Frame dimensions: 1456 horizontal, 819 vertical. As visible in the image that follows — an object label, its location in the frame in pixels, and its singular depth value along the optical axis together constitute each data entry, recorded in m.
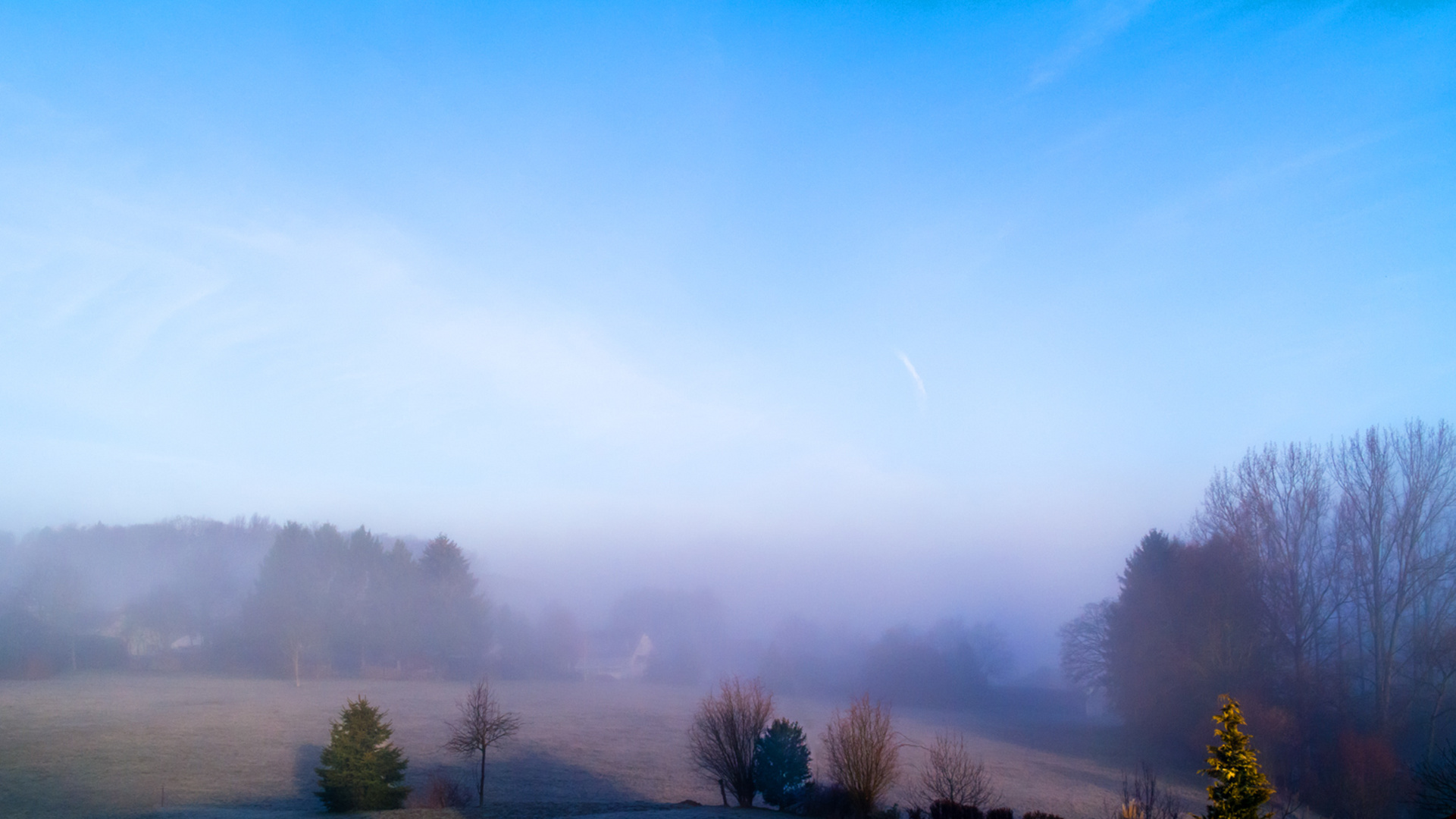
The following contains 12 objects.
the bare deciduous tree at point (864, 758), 27.58
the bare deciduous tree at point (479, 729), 32.28
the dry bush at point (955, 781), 27.53
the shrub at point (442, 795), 30.20
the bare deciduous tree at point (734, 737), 30.12
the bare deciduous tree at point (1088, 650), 62.72
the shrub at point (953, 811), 25.62
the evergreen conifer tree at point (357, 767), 28.55
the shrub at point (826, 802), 28.22
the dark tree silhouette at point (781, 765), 29.62
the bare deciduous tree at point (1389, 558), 42.53
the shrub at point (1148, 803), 22.59
